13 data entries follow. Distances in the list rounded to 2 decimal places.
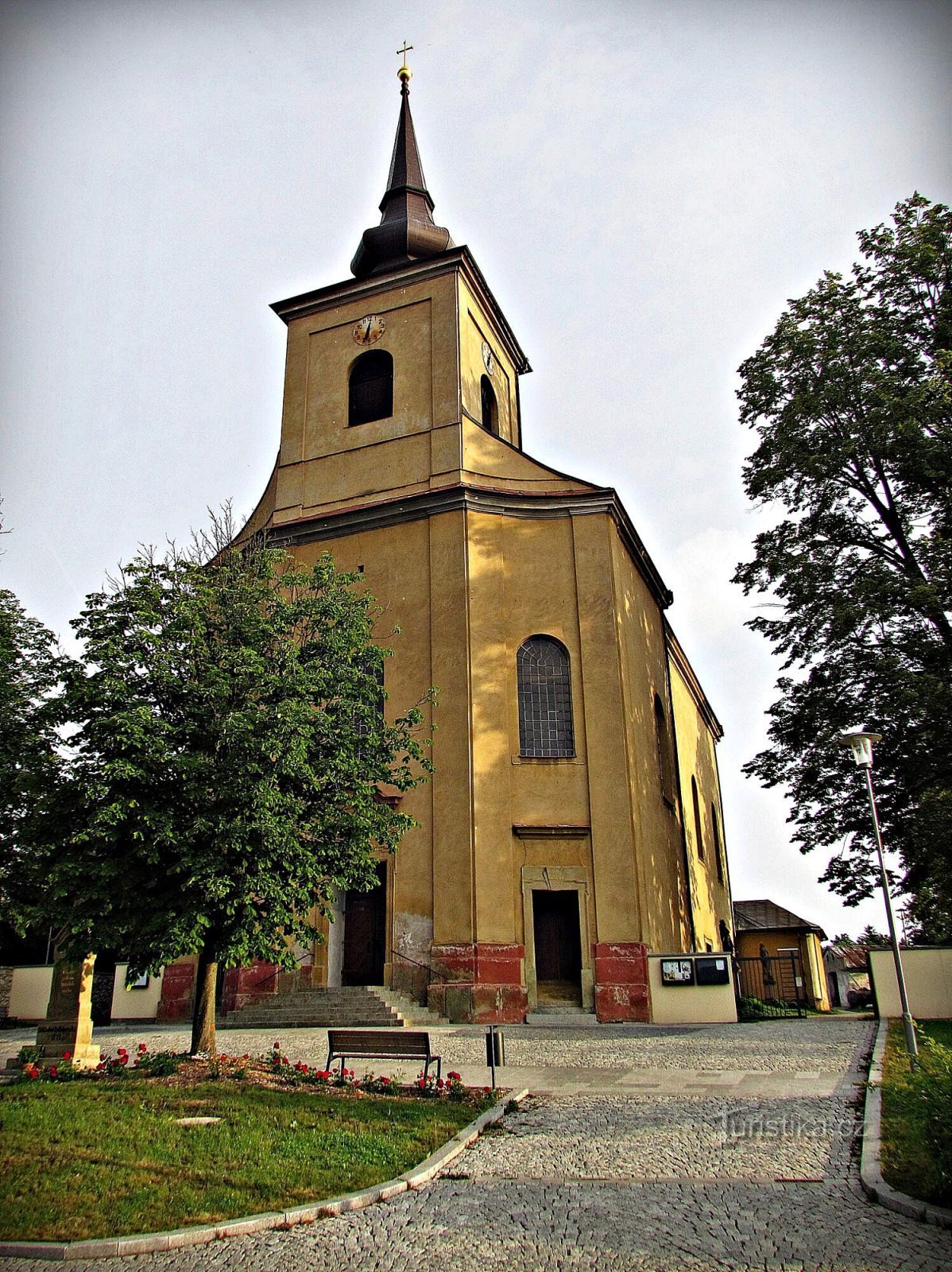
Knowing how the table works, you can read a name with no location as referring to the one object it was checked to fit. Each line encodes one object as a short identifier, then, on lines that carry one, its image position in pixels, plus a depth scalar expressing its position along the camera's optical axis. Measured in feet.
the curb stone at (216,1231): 19.44
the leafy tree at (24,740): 41.83
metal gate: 115.77
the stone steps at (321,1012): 61.26
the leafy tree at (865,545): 62.18
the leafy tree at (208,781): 39.91
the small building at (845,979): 173.37
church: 66.54
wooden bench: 36.70
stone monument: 40.14
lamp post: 46.07
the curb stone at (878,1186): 20.63
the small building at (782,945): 128.47
